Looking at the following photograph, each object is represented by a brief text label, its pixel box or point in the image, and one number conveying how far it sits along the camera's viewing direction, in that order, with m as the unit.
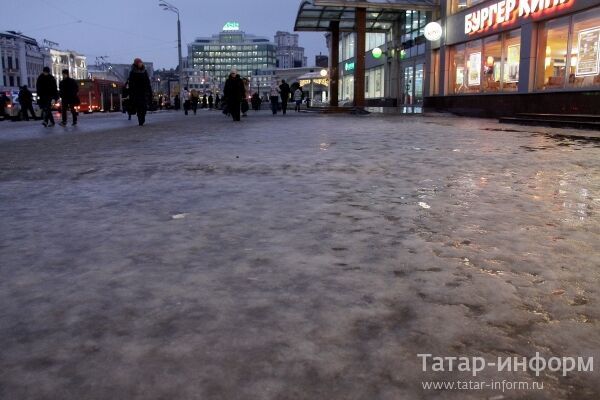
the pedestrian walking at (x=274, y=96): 27.86
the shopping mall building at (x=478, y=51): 16.36
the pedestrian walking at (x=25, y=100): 24.70
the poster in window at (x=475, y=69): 22.56
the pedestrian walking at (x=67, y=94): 16.28
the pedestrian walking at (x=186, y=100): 32.62
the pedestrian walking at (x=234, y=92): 17.98
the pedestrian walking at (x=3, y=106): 26.31
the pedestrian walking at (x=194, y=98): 35.22
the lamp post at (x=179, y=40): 42.17
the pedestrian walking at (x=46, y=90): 15.73
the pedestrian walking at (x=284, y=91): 28.90
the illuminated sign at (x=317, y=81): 50.81
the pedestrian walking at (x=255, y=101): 42.53
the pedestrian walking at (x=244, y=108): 25.86
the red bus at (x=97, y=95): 44.06
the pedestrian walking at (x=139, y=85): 14.34
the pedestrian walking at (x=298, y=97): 36.56
